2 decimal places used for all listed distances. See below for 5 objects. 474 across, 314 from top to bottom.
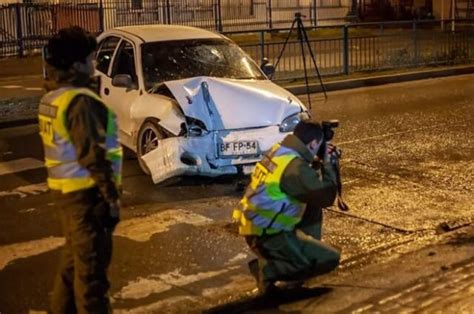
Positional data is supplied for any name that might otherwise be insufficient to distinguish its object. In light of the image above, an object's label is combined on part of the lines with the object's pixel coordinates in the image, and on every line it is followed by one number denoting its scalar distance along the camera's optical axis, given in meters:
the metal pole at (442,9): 35.99
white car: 8.59
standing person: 4.53
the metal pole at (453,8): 34.62
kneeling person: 5.50
